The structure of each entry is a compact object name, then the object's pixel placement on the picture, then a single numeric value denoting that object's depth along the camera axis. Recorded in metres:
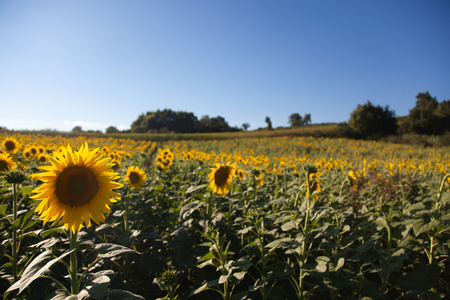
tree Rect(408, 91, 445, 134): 31.01
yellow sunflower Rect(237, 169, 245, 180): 4.22
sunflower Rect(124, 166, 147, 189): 3.35
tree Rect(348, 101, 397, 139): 31.75
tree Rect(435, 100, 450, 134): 30.91
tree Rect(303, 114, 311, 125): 79.56
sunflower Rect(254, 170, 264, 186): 3.55
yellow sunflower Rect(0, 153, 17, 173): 2.86
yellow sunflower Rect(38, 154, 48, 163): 4.72
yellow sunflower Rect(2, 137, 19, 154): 4.83
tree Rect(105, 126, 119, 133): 57.97
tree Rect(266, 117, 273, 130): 49.83
